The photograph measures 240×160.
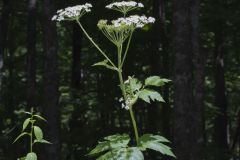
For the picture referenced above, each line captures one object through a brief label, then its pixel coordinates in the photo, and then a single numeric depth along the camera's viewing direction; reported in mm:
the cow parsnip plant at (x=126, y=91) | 2418
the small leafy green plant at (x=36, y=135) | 2581
